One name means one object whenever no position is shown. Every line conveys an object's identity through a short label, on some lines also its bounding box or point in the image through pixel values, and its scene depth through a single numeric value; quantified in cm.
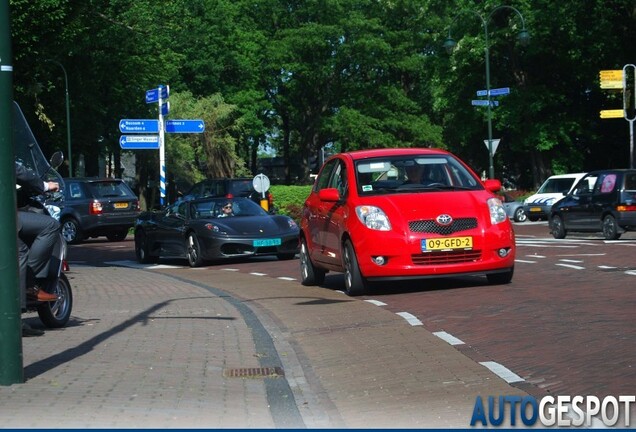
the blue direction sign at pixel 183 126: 3231
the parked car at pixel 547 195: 4294
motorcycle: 1057
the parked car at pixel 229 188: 3634
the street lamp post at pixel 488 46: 4928
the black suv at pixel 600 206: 2545
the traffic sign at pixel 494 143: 4777
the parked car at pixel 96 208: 3338
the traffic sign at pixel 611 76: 3372
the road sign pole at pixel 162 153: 3306
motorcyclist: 1002
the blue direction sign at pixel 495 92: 4359
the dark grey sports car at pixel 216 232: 2212
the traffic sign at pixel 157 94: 3269
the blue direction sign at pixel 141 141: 3284
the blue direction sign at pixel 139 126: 3328
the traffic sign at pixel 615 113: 3331
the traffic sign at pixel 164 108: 3259
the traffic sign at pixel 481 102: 4577
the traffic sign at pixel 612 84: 3347
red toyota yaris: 1359
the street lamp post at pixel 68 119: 4711
